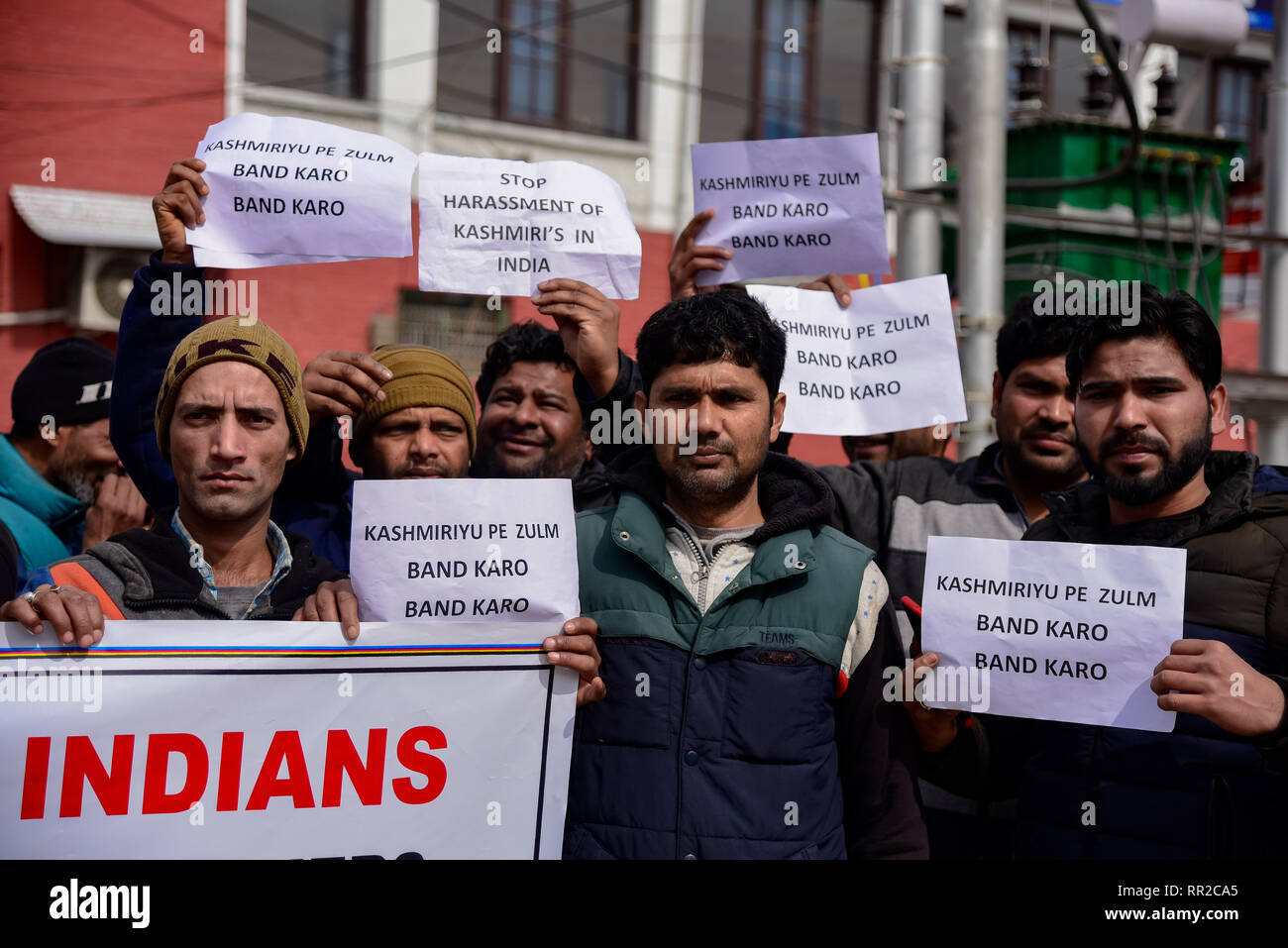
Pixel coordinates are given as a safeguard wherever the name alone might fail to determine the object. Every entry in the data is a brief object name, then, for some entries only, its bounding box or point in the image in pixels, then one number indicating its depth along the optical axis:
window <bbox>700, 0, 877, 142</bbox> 13.89
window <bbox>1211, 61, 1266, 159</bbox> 16.47
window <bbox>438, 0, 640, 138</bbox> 12.41
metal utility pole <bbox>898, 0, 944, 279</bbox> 6.69
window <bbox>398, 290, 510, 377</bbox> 11.78
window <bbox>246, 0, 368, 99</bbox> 11.56
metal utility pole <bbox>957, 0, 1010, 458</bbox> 6.30
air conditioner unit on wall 10.37
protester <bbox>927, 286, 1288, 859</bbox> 2.46
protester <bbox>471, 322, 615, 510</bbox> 3.75
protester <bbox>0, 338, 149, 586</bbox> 3.69
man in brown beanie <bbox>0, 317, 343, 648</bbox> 2.51
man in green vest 2.51
